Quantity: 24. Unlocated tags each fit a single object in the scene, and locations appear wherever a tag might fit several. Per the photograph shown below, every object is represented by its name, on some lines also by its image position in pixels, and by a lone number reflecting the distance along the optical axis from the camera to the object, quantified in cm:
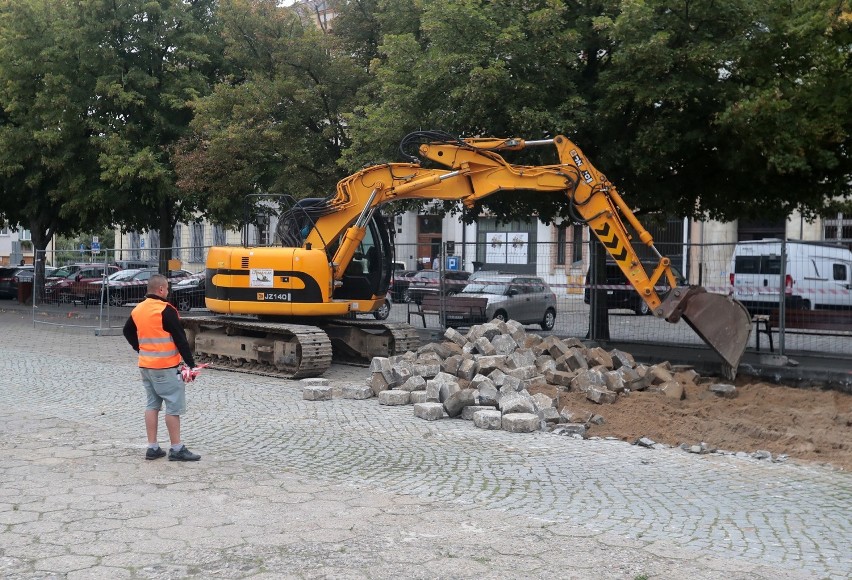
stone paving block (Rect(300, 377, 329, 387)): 1234
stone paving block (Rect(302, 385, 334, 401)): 1136
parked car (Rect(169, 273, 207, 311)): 1878
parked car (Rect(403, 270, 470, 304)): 1748
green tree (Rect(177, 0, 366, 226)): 2067
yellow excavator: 1267
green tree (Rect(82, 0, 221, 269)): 2264
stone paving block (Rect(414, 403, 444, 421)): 1012
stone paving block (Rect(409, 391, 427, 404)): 1082
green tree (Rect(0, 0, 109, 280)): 2323
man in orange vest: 771
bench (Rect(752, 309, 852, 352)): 1336
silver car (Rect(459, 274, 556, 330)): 1692
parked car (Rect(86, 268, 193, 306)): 2100
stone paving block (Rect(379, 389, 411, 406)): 1099
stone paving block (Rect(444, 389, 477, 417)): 1012
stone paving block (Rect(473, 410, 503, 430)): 965
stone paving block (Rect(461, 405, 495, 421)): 1009
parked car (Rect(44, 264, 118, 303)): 2233
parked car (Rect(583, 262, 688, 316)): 1487
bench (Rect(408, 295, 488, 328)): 1739
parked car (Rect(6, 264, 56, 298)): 3644
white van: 1353
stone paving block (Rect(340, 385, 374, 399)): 1146
